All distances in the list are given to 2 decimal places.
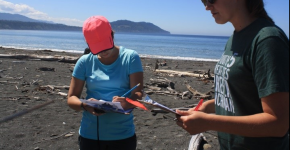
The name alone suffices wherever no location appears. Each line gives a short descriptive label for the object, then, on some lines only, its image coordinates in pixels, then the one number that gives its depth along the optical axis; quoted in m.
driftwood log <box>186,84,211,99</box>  9.30
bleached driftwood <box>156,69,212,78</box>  14.23
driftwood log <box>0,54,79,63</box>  18.11
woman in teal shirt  2.81
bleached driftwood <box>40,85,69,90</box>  9.77
